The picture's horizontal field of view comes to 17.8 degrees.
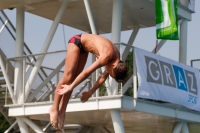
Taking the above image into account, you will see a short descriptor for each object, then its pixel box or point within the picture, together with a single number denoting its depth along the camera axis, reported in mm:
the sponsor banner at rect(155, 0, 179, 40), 21545
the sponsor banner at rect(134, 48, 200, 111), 19125
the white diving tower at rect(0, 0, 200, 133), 19234
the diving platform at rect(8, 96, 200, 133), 18875
